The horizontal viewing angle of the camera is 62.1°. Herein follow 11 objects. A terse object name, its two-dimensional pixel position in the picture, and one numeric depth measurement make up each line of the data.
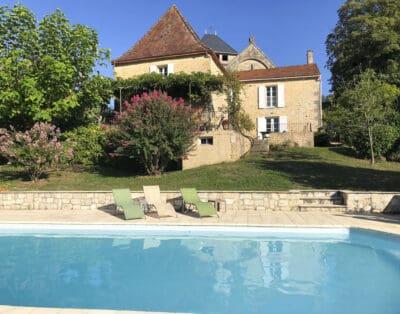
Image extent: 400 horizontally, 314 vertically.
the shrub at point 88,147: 18.09
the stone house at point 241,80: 17.59
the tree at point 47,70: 18.12
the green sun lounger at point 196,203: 10.13
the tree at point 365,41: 29.75
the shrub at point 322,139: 24.67
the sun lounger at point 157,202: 10.39
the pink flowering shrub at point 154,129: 14.27
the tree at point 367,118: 17.72
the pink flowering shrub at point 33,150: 13.84
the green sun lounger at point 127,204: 10.00
